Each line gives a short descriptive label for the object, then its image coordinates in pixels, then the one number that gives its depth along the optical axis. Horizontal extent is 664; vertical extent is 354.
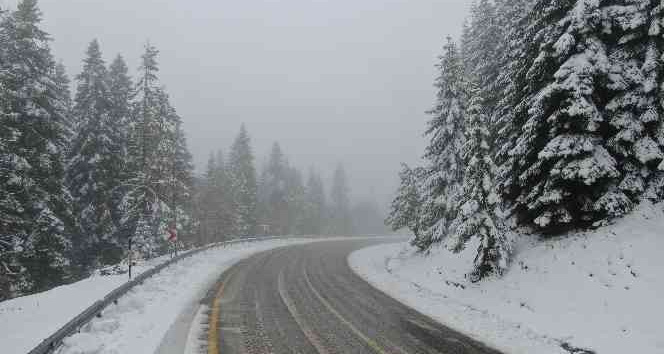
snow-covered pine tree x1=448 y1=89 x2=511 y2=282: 14.49
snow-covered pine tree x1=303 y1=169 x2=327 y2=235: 74.69
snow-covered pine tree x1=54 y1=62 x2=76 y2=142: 29.80
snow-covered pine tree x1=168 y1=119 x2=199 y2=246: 33.50
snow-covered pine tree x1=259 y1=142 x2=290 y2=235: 63.81
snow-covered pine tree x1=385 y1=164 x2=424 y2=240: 27.60
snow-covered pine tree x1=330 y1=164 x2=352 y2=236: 86.62
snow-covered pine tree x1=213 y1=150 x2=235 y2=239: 47.19
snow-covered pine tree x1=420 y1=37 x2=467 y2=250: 22.47
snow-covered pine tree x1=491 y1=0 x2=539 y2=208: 16.38
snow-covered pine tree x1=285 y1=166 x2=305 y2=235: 68.50
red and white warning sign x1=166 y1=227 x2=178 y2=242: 22.42
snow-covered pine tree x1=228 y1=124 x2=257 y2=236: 52.19
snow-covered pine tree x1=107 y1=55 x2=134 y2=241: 30.48
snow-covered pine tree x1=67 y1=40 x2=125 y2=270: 28.77
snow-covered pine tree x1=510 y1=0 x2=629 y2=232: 12.92
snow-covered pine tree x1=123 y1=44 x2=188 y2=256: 29.59
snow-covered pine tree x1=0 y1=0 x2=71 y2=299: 20.67
